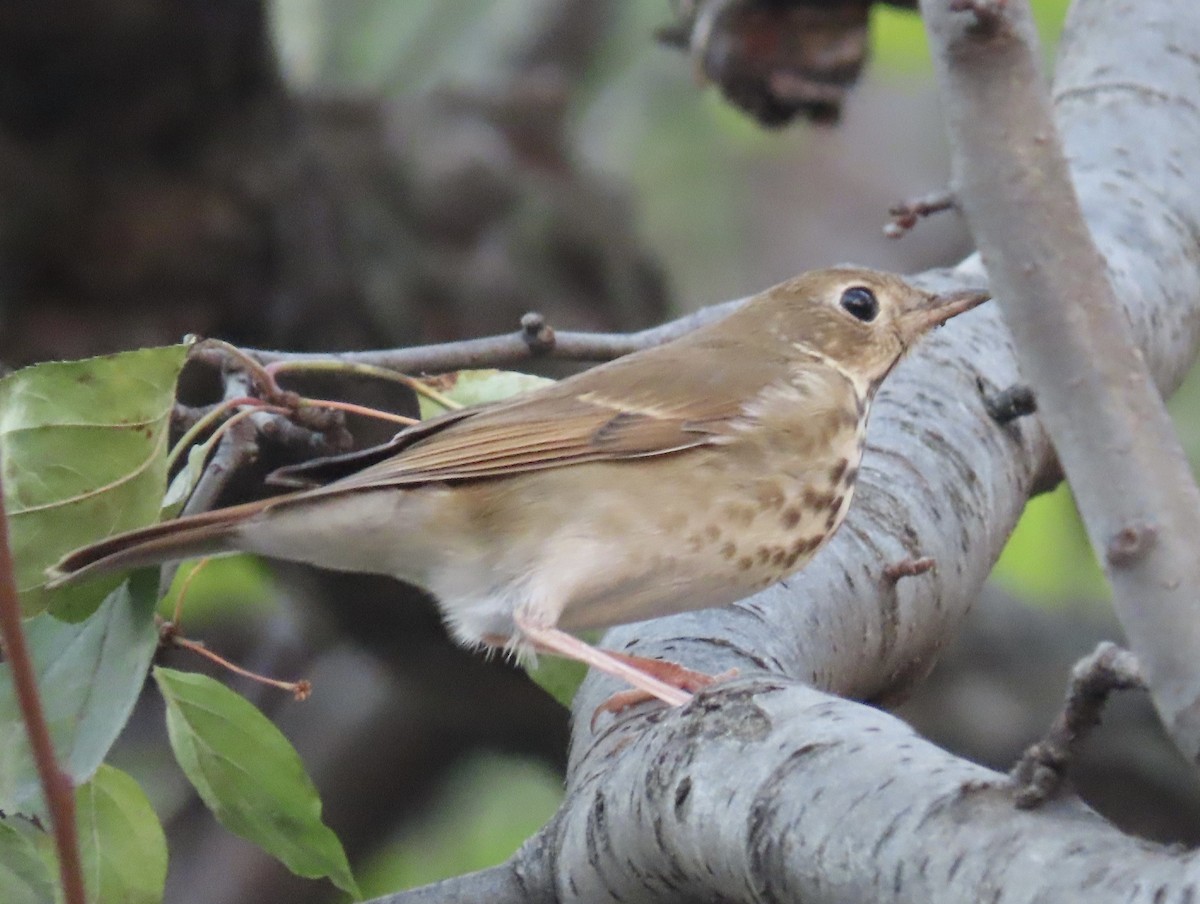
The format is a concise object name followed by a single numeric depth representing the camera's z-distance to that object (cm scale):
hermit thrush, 529
